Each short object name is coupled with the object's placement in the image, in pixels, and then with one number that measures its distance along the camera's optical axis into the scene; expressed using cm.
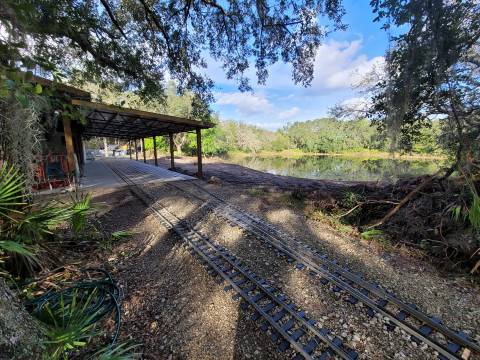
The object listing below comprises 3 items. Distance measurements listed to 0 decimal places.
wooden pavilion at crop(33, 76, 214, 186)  769
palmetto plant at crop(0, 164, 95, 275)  262
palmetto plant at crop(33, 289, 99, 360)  148
